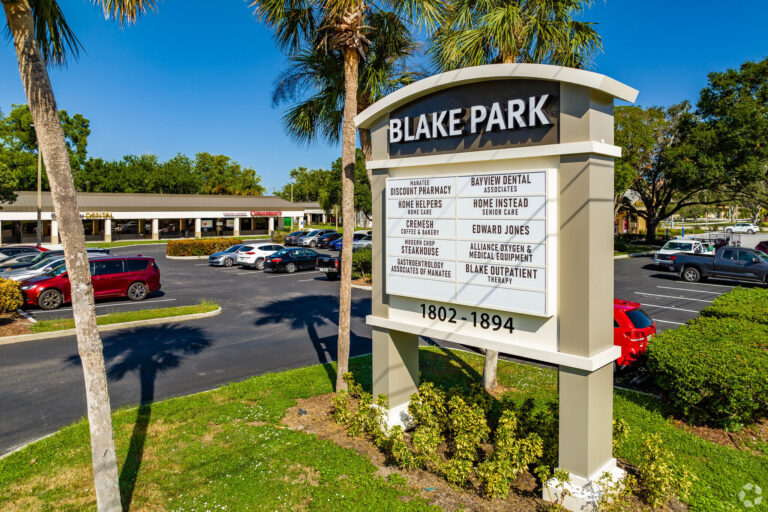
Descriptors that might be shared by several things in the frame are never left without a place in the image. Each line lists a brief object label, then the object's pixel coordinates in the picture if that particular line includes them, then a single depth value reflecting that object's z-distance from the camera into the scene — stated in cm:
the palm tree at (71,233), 527
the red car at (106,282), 1773
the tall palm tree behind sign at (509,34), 980
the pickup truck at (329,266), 2557
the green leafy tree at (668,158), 3556
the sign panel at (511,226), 579
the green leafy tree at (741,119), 3369
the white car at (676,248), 2937
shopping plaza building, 5034
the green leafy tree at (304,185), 10076
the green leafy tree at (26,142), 5406
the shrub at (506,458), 583
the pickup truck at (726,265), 2333
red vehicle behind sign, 1069
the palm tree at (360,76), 1095
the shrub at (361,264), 2509
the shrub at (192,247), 3912
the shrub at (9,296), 1480
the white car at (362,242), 3784
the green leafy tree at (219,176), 9188
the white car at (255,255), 3045
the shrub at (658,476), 555
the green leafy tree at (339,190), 4741
